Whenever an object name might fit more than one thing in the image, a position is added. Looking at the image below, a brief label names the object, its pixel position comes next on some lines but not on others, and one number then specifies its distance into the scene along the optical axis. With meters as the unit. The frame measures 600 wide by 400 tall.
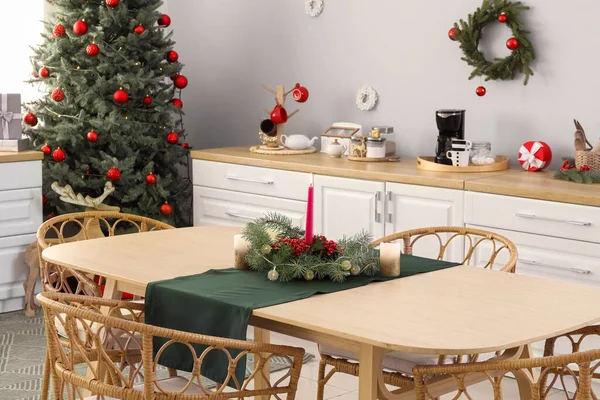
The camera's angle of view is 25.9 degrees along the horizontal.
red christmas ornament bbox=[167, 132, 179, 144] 7.13
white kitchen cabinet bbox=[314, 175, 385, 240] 5.94
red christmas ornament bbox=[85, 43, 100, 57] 6.66
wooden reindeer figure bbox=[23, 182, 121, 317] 6.65
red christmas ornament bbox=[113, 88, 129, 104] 6.73
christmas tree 6.80
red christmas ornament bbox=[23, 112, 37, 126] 6.88
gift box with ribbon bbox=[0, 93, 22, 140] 6.81
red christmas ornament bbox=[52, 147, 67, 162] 6.77
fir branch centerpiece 3.60
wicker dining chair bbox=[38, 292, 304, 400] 3.02
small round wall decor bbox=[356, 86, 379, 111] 6.90
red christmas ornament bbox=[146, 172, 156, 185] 7.00
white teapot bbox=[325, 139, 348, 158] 6.73
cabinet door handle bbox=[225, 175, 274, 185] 6.58
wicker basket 5.48
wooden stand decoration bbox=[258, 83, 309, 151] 7.02
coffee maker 6.01
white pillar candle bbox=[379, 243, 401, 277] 3.70
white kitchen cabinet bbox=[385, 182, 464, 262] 5.55
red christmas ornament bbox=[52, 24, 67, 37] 6.78
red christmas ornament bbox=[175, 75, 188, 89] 7.15
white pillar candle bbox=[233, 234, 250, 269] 3.79
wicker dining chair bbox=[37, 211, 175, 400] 4.16
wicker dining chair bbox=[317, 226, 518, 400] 3.69
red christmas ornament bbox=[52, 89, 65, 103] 6.75
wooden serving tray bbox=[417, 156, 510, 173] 5.86
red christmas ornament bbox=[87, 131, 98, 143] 6.73
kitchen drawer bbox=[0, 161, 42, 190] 6.60
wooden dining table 2.97
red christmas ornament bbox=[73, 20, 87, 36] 6.70
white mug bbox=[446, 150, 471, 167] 5.92
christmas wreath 5.97
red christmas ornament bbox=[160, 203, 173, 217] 7.11
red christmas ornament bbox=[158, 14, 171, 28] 7.16
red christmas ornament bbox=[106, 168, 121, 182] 6.78
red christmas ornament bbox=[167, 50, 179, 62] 7.16
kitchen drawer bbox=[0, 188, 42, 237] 6.63
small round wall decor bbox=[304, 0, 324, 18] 7.19
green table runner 3.27
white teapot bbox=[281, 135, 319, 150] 6.96
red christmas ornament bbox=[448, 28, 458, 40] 6.26
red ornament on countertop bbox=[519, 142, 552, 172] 5.81
